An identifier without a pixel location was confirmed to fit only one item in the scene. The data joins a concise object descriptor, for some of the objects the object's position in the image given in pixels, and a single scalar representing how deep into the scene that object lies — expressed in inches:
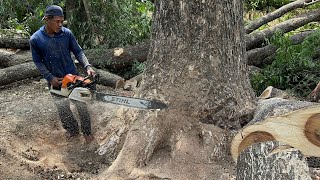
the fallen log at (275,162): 89.2
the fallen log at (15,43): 234.0
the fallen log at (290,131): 84.9
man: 131.5
